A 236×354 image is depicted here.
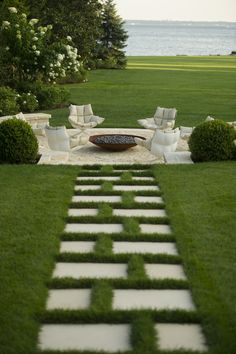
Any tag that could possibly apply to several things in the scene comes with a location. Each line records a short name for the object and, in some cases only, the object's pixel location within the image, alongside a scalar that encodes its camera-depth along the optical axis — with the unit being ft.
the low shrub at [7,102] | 51.70
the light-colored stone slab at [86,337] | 13.23
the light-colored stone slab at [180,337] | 13.30
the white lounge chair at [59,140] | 35.29
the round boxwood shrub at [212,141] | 33.50
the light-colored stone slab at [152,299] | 15.11
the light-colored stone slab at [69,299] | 15.11
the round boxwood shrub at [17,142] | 32.58
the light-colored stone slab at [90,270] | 17.02
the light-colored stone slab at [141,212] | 23.08
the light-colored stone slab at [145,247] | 18.97
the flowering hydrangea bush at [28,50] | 61.98
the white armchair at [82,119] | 42.55
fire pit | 36.65
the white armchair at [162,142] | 34.45
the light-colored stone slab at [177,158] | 34.18
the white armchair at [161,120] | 42.28
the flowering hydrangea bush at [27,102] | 56.59
